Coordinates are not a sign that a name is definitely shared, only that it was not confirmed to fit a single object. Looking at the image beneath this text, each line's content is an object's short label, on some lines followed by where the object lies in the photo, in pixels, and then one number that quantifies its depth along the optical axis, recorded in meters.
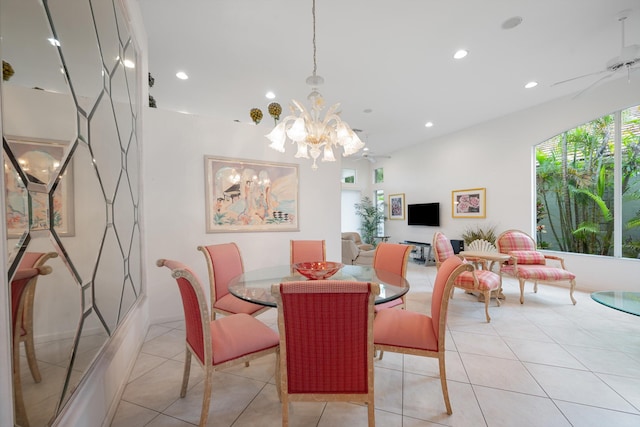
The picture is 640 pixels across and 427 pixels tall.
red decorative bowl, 1.91
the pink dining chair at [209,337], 1.37
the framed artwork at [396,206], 7.52
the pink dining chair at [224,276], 2.14
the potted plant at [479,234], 5.26
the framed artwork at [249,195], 3.06
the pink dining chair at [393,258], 2.42
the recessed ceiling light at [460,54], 2.99
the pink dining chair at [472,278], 3.04
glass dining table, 1.67
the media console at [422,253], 6.47
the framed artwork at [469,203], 5.48
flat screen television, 6.41
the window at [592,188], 3.77
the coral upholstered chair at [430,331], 1.53
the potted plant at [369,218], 8.15
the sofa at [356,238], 6.22
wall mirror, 0.80
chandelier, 2.08
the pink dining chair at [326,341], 1.10
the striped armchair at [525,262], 3.38
